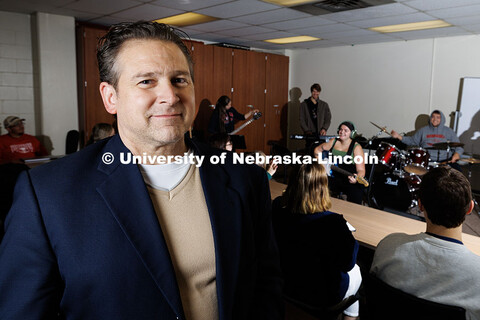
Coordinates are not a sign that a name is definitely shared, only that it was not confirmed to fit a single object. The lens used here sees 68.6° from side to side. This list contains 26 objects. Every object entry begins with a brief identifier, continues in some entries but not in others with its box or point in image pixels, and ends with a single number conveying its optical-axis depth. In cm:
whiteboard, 623
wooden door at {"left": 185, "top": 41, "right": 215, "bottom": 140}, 677
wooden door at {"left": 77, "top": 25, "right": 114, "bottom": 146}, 539
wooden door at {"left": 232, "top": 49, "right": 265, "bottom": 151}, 756
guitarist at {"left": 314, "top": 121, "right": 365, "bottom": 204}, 437
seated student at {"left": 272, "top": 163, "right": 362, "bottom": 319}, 188
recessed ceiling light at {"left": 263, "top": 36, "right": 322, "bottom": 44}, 694
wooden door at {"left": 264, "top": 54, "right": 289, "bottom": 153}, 822
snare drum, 481
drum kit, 486
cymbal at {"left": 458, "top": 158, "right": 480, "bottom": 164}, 550
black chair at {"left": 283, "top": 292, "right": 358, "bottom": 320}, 192
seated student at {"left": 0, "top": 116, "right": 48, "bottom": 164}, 445
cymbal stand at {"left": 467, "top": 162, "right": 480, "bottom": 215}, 505
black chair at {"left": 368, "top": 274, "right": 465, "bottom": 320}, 128
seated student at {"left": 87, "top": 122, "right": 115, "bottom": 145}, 388
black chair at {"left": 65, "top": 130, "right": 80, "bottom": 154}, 501
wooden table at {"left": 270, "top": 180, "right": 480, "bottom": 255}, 219
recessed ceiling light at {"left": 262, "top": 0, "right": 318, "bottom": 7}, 426
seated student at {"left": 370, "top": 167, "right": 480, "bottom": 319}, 137
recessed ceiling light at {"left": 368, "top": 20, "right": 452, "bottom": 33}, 537
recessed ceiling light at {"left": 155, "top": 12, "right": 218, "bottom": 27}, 514
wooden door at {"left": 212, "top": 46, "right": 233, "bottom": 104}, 711
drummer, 597
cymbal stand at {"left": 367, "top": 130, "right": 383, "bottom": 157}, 627
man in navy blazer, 76
